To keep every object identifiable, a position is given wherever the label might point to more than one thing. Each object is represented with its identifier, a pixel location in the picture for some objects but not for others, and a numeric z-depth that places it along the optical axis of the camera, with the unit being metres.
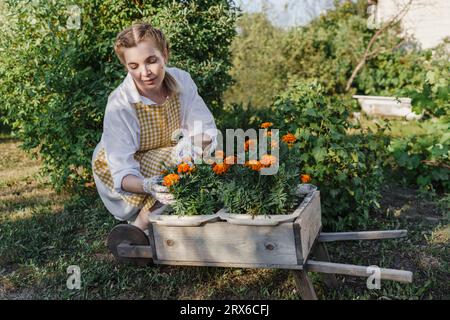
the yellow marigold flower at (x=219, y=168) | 2.15
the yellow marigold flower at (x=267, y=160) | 2.07
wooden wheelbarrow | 1.98
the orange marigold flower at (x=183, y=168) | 2.17
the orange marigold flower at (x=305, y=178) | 2.34
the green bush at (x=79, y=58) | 3.74
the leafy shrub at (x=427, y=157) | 3.88
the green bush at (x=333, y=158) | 3.10
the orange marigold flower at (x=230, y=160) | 2.18
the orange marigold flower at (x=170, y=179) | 2.10
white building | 8.61
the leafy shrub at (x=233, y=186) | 2.08
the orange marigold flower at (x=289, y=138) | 2.51
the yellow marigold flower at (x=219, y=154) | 2.26
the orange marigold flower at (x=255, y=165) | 2.05
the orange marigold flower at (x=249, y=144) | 2.29
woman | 2.47
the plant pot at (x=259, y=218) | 1.96
